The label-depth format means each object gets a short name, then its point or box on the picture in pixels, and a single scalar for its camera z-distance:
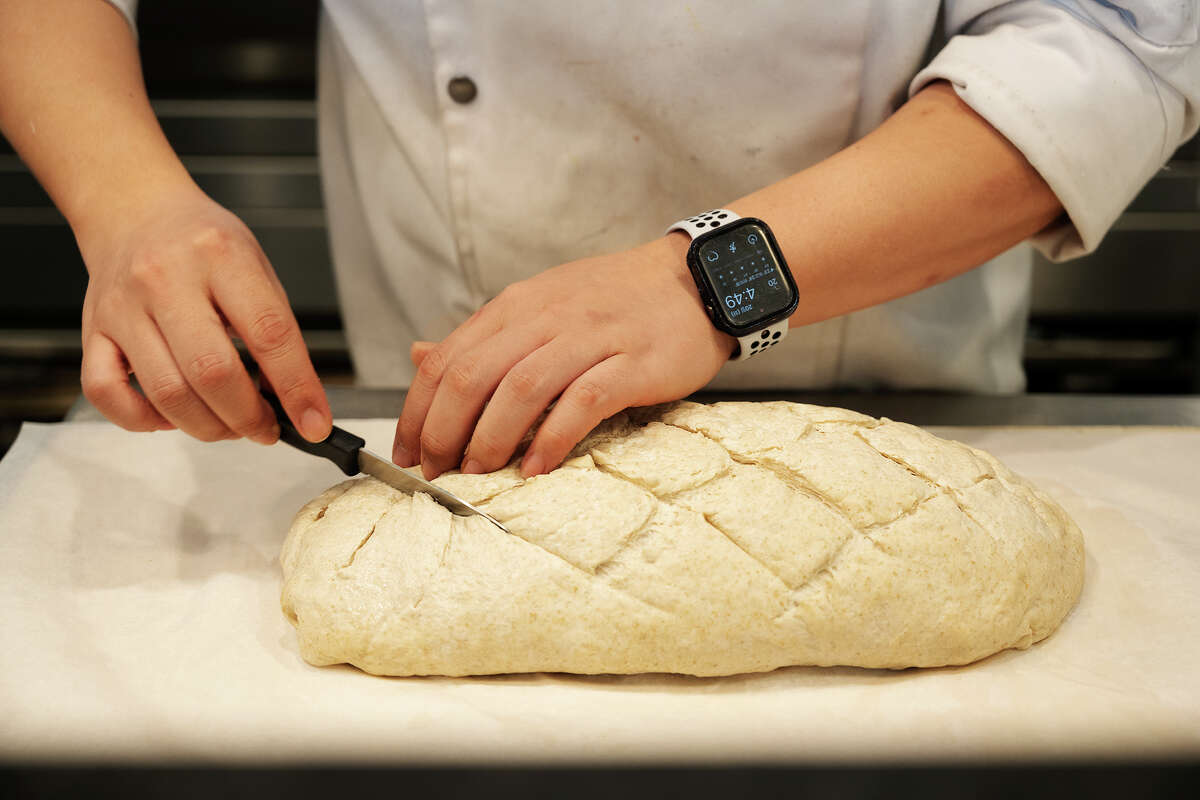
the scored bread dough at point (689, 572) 0.81
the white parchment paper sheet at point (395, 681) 0.79
